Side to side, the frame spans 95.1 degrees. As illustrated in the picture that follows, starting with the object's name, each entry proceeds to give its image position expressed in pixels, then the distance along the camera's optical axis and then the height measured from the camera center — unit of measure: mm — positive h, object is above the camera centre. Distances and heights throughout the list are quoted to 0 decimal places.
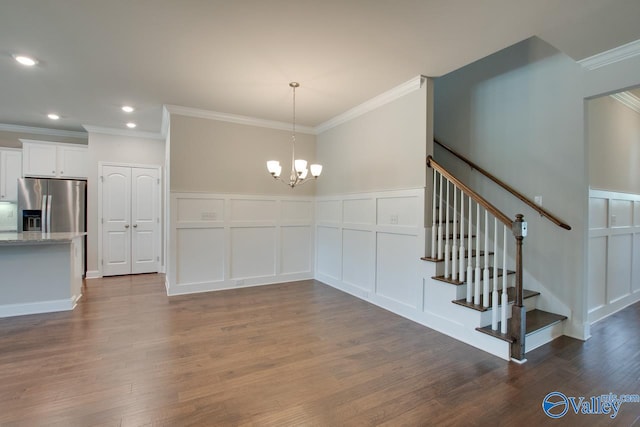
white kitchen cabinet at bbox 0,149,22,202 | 5199 +651
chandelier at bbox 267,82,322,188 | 3430 +509
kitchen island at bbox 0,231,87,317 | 3484 -798
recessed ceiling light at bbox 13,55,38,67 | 2949 +1536
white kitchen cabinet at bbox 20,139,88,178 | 5270 +925
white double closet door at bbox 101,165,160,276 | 5562 -199
